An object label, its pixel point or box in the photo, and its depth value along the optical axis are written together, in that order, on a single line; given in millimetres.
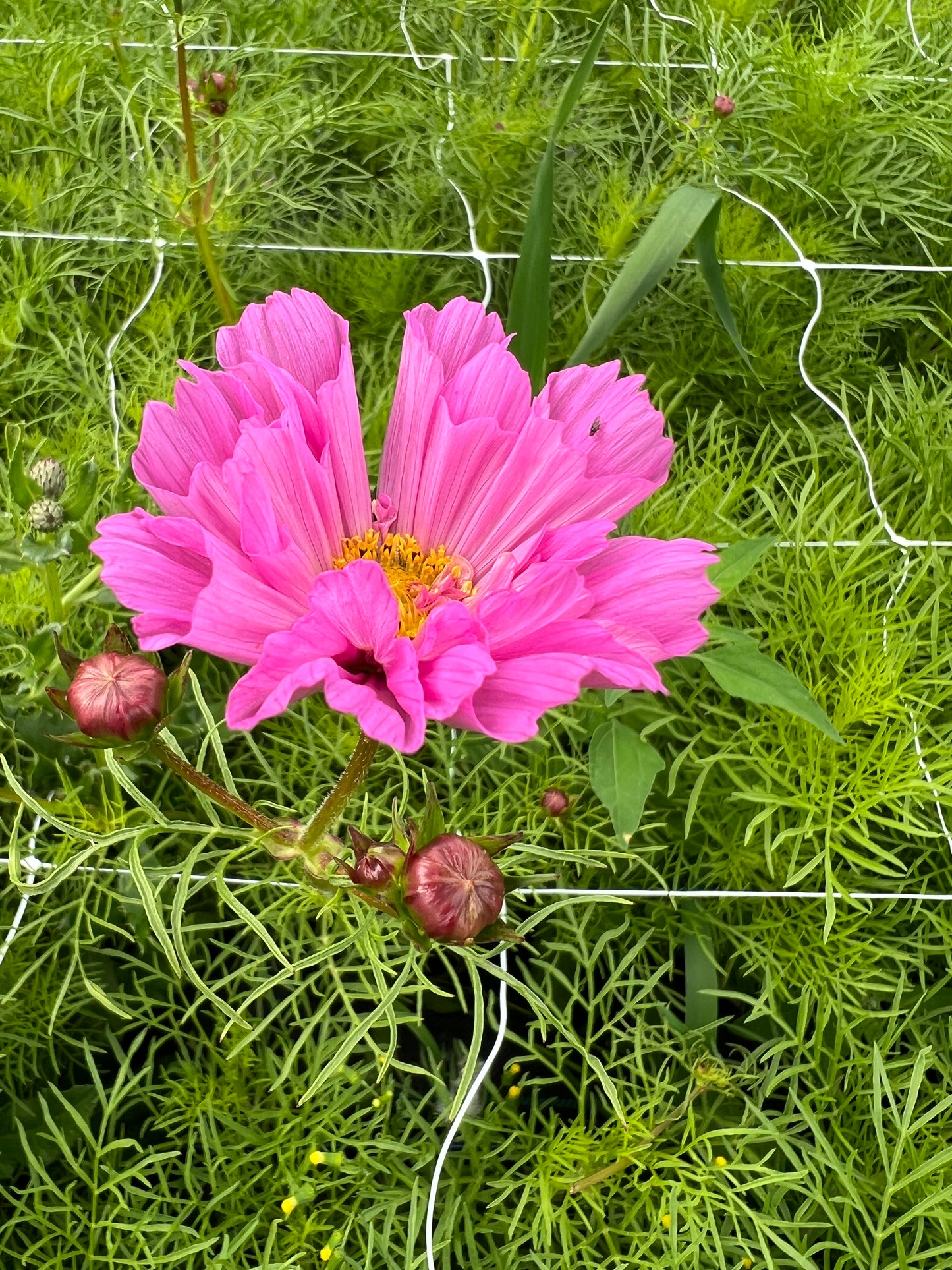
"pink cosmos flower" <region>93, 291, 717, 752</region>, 116
